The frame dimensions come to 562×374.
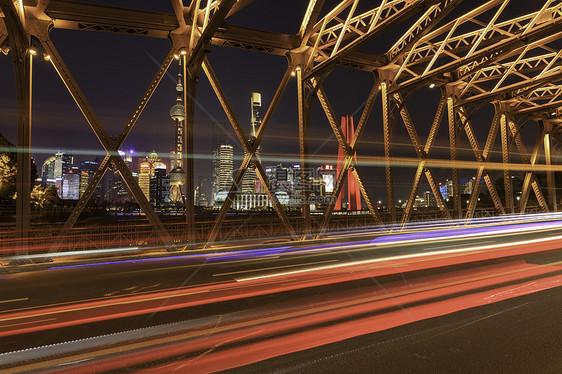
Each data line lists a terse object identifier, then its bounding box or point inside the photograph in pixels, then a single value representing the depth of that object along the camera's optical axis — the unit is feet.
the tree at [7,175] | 96.07
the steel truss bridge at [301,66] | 33.30
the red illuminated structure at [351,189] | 102.26
